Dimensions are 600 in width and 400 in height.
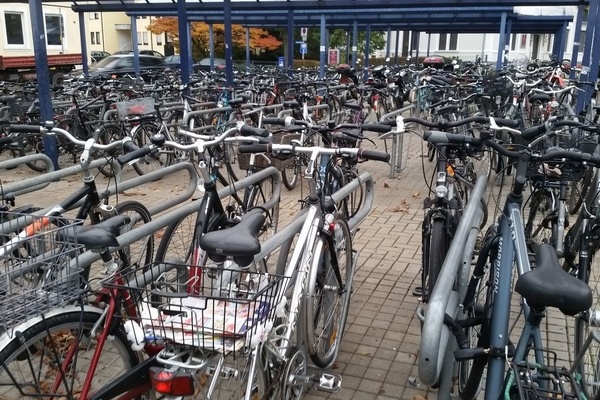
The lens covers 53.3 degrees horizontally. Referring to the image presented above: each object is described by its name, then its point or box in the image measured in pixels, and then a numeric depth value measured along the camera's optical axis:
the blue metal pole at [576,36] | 13.25
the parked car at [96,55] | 30.43
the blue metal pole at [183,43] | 9.62
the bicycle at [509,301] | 1.82
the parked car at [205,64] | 24.61
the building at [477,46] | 45.03
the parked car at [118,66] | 20.80
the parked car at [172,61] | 23.62
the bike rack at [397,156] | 8.04
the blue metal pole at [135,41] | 17.55
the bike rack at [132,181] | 3.48
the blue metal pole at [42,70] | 7.86
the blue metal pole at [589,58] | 9.77
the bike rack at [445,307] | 1.88
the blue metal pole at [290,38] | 14.85
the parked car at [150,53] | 26.30
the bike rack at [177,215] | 2.51
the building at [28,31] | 24.92
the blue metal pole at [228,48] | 10.87
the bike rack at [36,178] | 3.41
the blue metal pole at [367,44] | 21.31
